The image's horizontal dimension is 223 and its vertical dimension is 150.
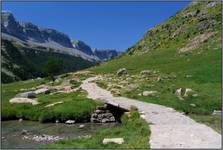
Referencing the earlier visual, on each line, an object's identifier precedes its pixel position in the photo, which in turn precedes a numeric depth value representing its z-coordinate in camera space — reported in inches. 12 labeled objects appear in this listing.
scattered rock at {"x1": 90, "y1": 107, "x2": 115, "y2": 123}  852.6
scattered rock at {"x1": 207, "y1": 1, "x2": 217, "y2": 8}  3217.8
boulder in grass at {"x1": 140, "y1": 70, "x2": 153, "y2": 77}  1594.1
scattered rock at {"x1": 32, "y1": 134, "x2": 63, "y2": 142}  645.2
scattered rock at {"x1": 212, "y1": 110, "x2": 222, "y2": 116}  764.0
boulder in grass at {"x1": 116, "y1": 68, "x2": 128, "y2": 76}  1836.9
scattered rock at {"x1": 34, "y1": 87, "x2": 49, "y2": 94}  1384.8
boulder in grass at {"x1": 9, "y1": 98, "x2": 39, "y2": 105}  1133.5
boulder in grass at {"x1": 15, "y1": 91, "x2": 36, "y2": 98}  1241.6
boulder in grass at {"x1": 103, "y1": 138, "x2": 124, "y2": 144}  473.3
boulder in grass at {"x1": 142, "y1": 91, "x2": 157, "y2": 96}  1007.7
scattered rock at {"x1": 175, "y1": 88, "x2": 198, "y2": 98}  949.2
